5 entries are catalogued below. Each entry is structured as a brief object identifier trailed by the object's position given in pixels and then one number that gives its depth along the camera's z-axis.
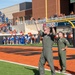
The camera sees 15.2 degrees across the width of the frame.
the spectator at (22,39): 42.82
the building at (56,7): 55.31
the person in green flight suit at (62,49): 11.15
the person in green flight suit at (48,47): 9.15
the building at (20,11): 69.73
